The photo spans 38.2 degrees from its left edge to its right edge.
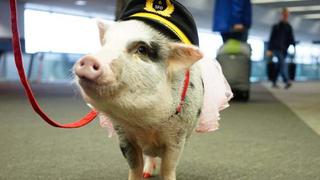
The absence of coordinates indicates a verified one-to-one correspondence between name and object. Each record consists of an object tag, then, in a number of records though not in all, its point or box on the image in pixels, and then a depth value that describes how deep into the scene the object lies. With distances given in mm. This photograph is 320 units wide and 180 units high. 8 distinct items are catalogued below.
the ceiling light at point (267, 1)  16078
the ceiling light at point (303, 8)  17789
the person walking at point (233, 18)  5289
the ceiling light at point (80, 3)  14898
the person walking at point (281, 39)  8305
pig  1128
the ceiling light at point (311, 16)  20453
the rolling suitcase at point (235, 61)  5367
